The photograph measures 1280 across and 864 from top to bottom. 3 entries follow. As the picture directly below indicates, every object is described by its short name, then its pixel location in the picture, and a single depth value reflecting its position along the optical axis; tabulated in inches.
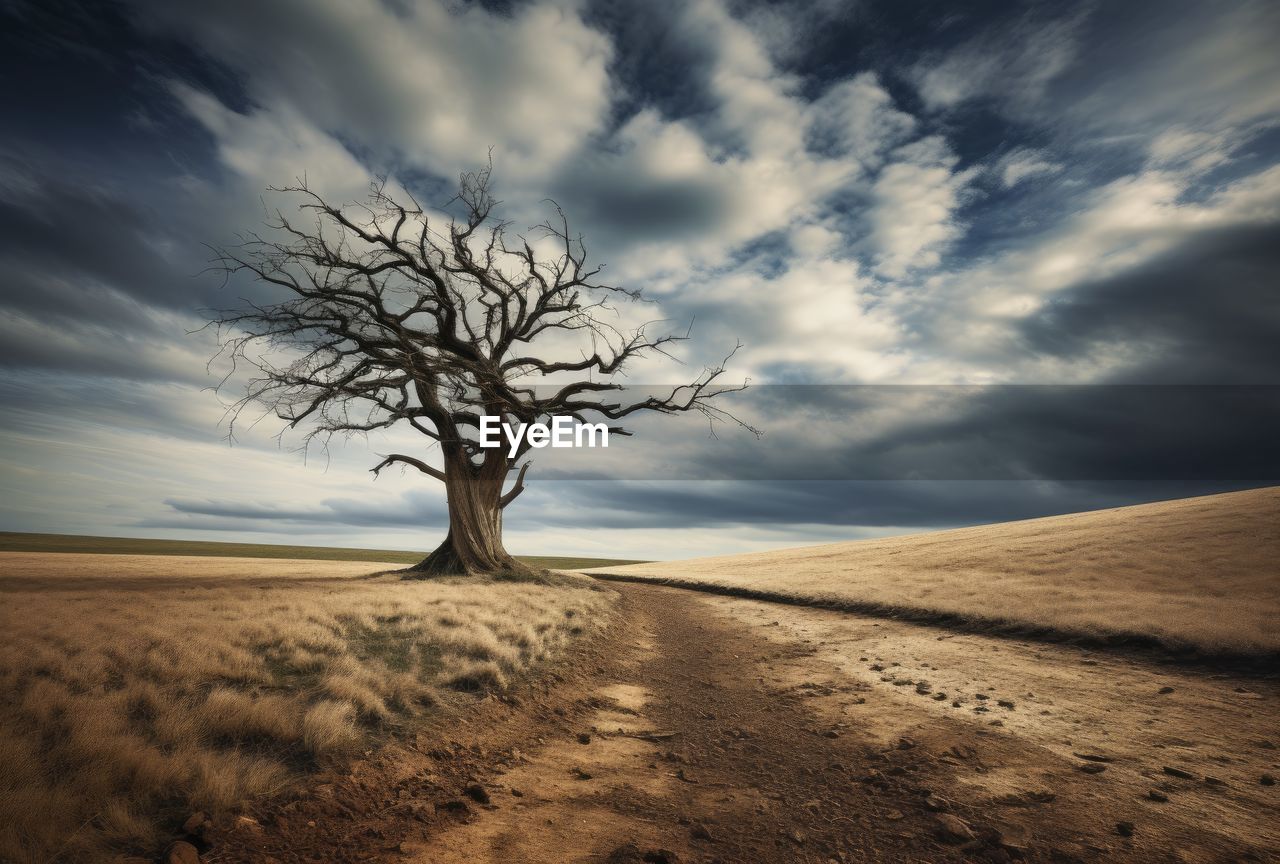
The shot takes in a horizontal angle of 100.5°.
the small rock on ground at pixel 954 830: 152.9
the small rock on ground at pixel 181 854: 116.2
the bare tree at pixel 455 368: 735.7
